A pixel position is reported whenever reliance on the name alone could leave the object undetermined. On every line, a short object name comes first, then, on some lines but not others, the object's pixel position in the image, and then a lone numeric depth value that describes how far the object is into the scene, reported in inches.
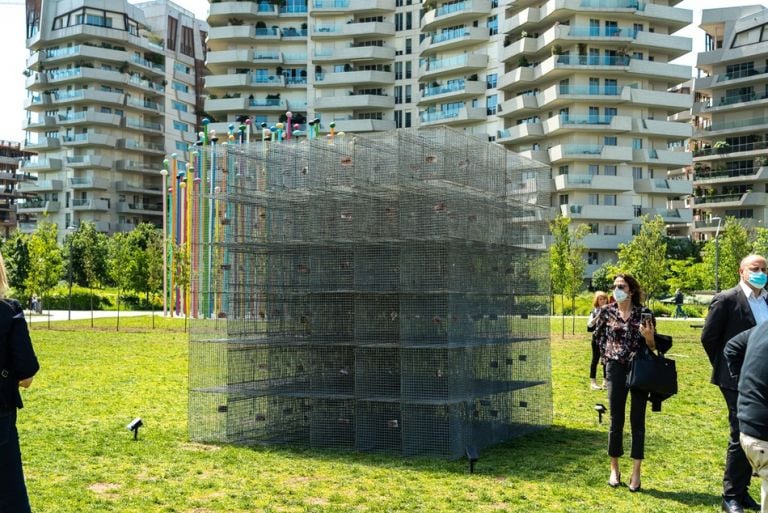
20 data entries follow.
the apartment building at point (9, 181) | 5319.9
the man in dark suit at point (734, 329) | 347.3
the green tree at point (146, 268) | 1892.2
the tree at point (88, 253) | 3053.6
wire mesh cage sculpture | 470.0
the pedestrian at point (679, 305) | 2199.8
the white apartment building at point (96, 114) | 4013.3
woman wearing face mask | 389.1
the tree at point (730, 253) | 2089.1
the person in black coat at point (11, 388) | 267.3
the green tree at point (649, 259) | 1678.2
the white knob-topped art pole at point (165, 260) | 1857.8
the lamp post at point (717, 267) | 1936.5
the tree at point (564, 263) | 1535.4
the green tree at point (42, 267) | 1716.3
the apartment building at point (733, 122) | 3558.1
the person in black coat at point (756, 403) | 242.2
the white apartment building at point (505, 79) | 3088.1
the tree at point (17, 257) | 2469.0
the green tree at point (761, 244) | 2306.8
